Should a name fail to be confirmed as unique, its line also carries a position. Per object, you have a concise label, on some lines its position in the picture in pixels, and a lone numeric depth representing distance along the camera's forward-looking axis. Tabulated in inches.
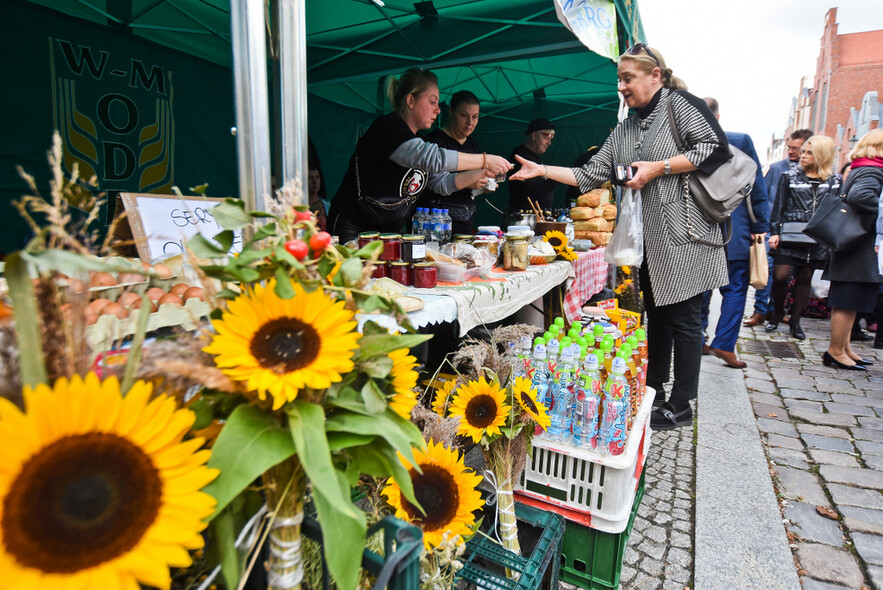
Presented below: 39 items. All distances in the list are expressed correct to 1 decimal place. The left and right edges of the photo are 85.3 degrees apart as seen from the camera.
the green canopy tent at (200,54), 137.5
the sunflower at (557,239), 134.8
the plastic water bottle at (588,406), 70.3
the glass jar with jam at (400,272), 76.7
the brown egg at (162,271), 51.5
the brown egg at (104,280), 45.1
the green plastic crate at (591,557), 68.1
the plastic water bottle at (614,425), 68.4
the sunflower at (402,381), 29.5
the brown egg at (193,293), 47.0
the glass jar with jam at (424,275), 76.9
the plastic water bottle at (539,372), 74.1
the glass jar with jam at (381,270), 76.0
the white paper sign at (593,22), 107.6
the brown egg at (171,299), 44.1
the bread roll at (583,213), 173.0
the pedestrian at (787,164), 216.2
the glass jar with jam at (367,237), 71.2
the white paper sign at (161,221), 66.8
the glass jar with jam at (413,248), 77.8
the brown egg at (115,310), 32.5
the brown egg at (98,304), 38.8
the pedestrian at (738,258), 161.6
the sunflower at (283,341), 23.7
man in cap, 182.5
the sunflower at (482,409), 58.9
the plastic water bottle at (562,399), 72.8
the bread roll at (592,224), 173.0
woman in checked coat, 102.0
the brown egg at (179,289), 49.9
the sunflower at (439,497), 43.4
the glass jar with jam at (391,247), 77.5
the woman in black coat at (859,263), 158.9
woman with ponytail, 100.2
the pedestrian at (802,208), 194.4
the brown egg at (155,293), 47.2
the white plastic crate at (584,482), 67.2
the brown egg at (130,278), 50.7
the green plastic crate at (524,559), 47.0
